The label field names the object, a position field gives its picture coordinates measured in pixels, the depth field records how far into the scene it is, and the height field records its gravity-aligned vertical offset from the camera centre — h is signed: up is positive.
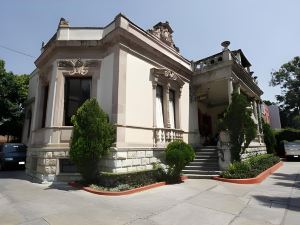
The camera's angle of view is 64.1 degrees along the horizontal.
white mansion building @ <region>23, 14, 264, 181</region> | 10.33 +3.07
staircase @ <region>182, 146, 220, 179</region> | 11.49 -0.62
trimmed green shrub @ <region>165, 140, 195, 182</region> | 10.11 -0.16
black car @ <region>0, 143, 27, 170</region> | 15.34 -0.08
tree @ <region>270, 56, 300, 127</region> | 37.53 +11.32
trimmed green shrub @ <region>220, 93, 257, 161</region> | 11.82 +1.37
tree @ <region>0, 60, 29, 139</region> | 19.64 +4.29
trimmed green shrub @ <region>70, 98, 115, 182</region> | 8.93 +0.55
